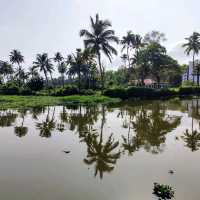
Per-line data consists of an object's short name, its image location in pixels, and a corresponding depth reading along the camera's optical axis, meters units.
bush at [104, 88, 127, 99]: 35.77
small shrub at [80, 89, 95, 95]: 39.88
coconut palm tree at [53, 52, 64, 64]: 59.65
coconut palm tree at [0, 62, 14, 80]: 61.28
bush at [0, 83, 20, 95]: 43.89
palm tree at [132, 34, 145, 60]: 45.12
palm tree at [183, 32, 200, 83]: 46.76
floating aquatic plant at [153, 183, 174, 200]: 6.00
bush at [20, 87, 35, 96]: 43.20
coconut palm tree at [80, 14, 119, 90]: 32.35
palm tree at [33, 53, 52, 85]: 52.58
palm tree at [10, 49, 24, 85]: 56.61
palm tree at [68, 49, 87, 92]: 46.10
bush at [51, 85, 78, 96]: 39.69
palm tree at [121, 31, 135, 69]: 45.16
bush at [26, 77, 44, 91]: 46.88
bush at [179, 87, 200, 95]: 41.93
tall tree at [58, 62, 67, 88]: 63.09
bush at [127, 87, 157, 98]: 36.29
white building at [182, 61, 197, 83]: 71.91
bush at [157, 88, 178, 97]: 38.32
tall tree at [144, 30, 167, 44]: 51.33
